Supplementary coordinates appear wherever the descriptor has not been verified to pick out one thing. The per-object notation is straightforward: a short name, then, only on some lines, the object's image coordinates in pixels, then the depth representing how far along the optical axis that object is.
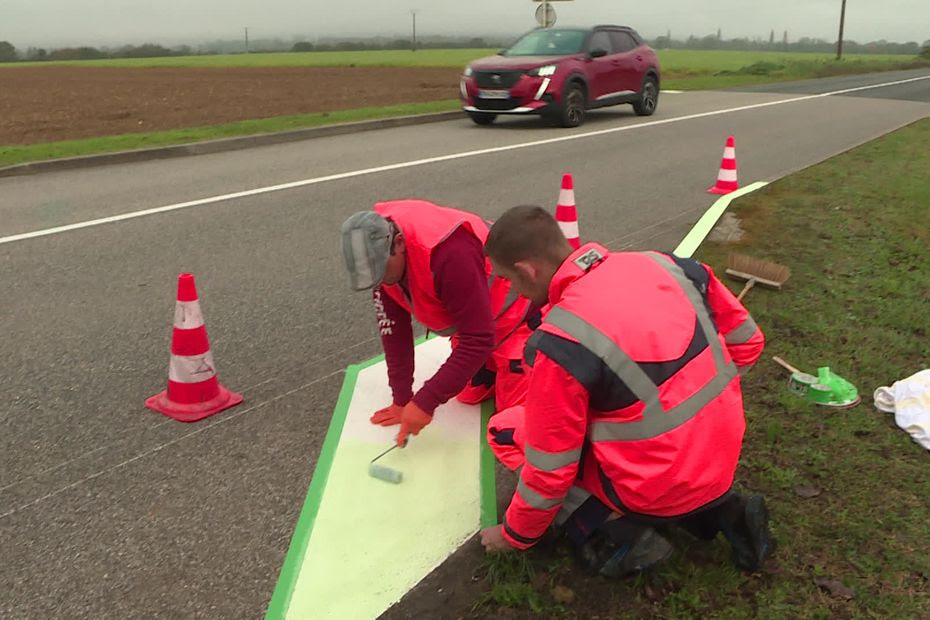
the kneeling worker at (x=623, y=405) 2.20
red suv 14.11
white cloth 3.34
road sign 20.38
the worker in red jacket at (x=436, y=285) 2.91
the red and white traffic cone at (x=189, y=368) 3.73
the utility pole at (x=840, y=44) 52.92
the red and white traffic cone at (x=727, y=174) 8.83
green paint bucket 3.62
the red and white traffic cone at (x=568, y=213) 6.11
